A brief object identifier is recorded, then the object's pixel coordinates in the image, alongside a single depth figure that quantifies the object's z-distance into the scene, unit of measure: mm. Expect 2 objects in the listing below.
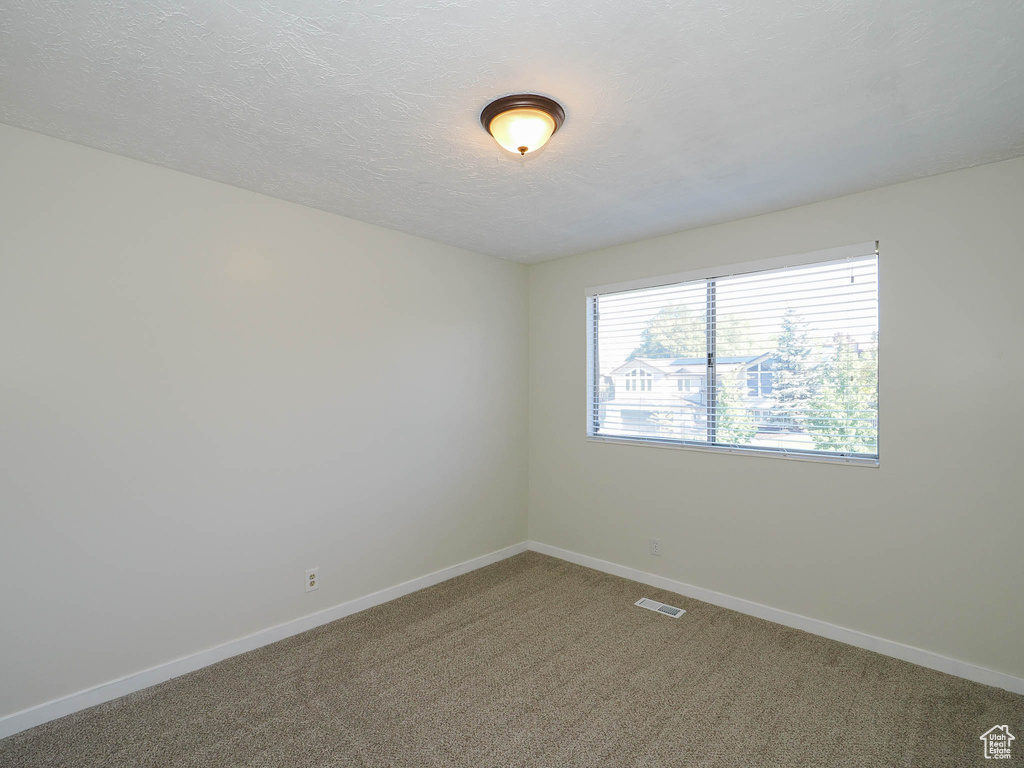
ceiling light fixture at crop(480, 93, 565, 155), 2004
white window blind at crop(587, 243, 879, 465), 3070
